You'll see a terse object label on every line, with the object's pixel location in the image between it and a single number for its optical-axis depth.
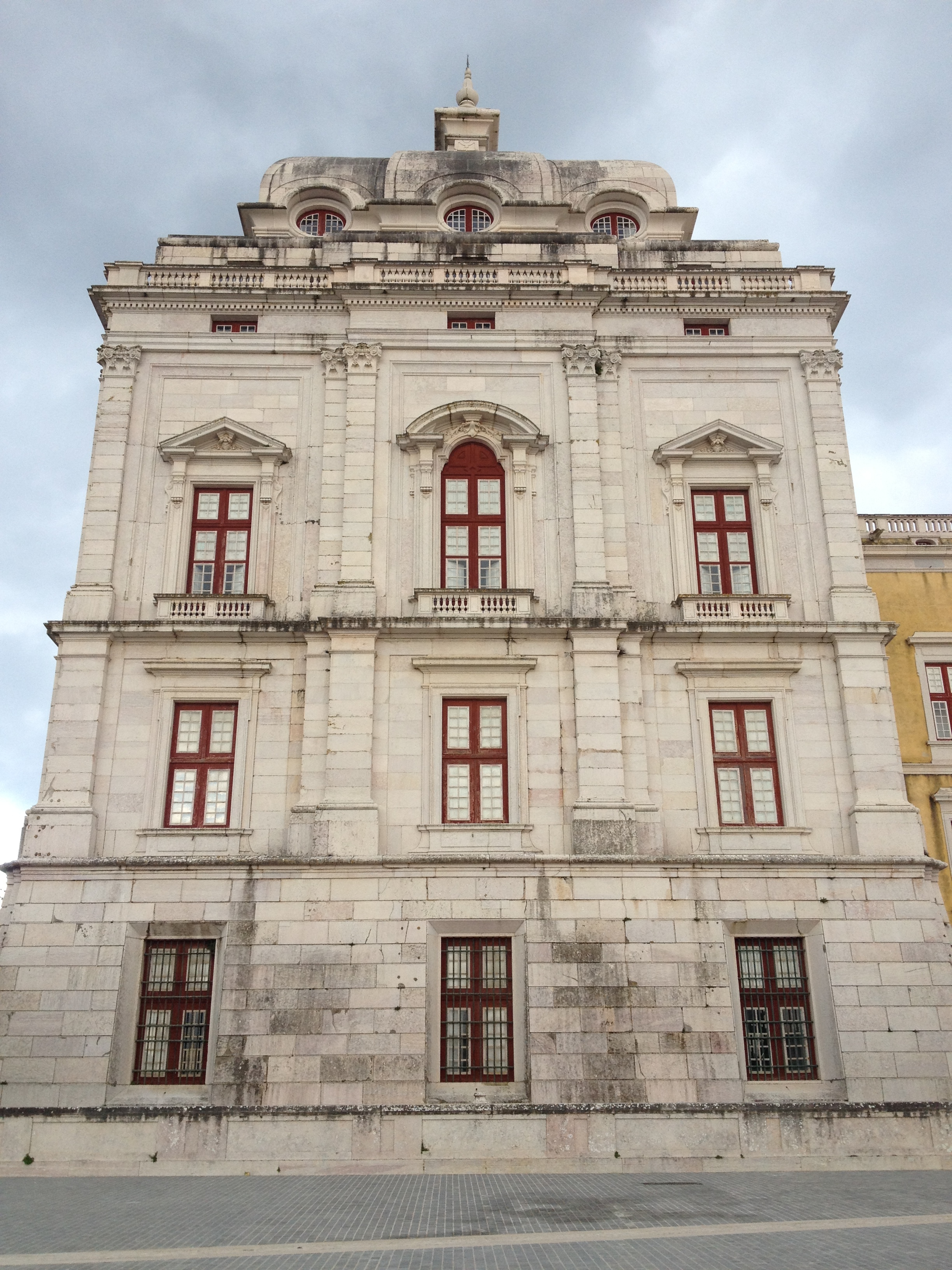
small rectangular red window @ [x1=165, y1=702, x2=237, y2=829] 21.98
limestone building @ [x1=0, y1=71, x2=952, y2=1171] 19.69
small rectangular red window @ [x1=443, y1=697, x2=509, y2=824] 21.97
